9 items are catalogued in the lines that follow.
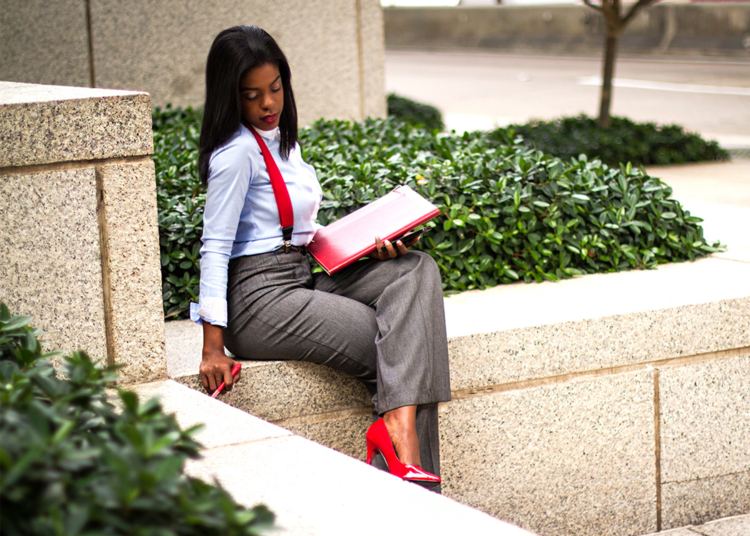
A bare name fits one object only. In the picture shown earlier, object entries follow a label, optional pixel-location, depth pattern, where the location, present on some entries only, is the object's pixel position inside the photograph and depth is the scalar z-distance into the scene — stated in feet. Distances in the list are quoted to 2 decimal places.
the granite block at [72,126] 11.53
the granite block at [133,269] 12.12
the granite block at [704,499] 14.97
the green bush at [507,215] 16.12
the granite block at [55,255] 11.73
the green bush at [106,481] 5.90
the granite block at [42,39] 27.43
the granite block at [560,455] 14.05
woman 12.57
